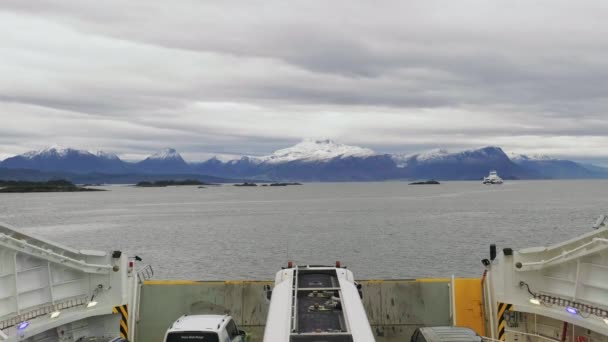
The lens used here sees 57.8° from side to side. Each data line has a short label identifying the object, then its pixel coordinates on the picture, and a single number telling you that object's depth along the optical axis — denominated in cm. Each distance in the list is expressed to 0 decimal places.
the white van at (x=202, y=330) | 1045
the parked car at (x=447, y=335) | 1080
